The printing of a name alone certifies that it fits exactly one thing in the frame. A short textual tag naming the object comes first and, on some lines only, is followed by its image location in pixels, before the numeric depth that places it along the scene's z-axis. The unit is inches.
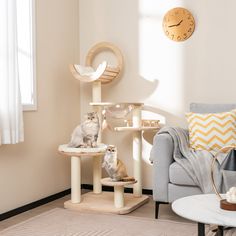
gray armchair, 126.3
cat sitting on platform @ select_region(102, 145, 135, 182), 135.9
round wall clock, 157.6
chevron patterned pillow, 136.3
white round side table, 78.1
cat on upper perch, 142.5
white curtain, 125.9
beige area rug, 117.3
